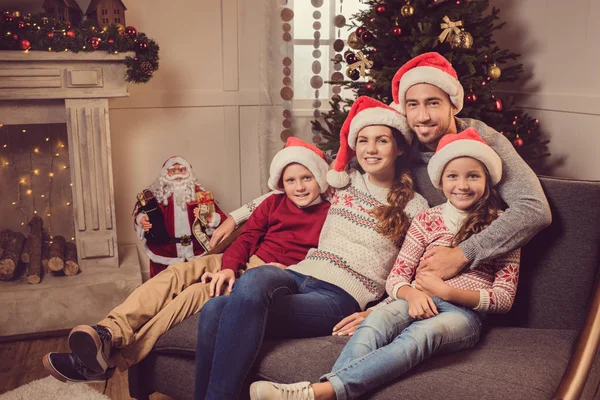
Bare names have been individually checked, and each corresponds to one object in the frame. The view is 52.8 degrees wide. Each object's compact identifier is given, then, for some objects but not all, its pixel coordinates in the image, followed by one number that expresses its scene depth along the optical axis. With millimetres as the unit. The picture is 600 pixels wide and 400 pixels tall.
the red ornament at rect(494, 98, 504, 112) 2943
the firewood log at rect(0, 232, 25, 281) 3152
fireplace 3035
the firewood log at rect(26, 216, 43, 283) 3143
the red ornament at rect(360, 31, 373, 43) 2994
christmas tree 2844
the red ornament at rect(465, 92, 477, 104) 2822
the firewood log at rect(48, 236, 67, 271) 3205
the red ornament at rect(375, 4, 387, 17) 2910
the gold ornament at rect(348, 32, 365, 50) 3084
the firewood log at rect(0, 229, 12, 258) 3309
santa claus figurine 3307
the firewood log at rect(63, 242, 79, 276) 3234
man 1881
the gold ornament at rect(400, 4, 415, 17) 2824
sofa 1682
